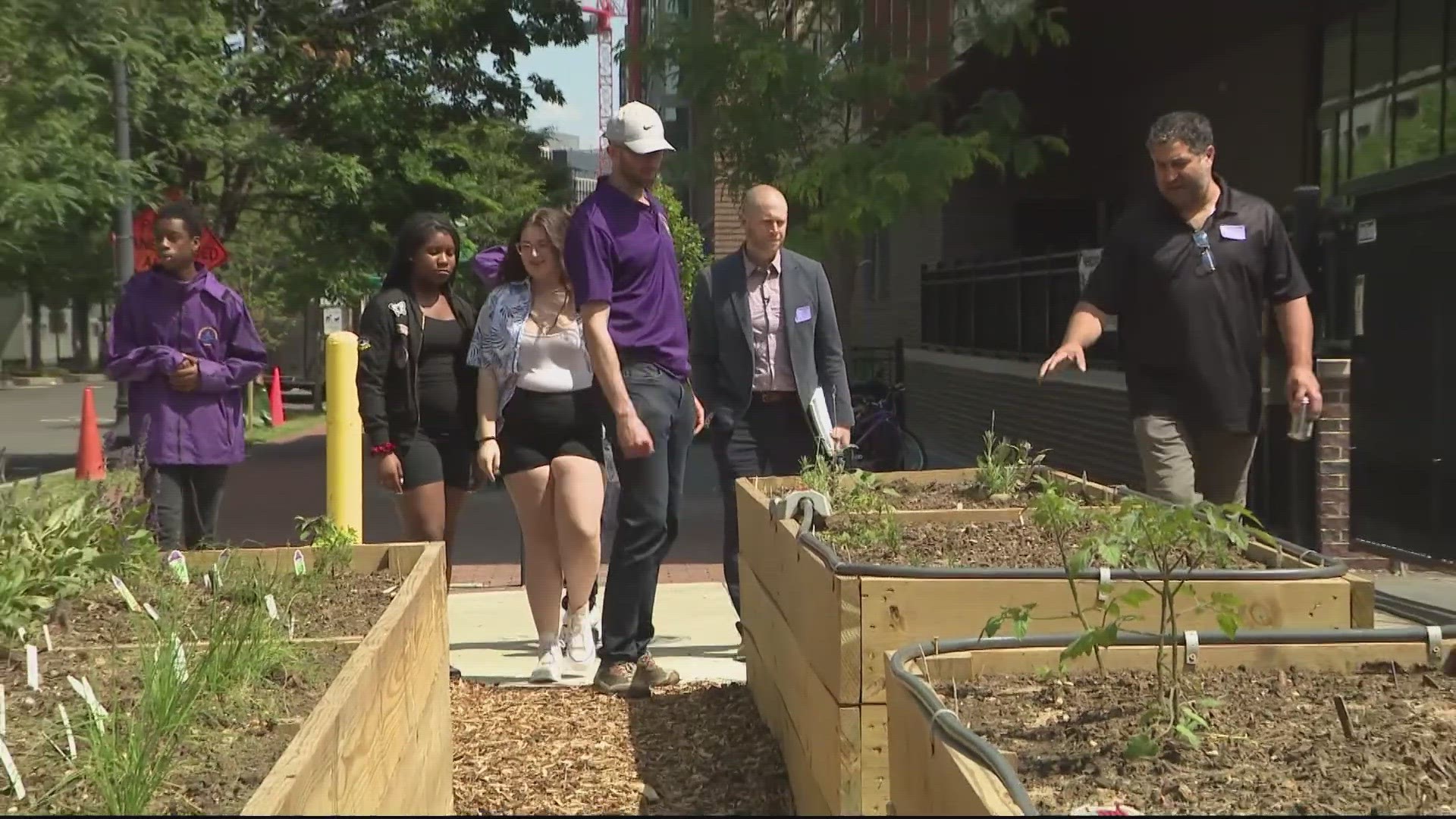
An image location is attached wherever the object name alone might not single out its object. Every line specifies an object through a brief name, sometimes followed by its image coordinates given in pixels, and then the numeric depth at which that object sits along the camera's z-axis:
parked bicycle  14.93
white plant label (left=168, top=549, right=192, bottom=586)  4.85
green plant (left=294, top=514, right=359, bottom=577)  5.12
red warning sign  14.39
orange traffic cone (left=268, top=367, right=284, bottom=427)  31.50
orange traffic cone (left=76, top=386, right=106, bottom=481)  17.72
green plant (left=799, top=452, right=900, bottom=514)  5.48
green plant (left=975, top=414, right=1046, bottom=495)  6.02
